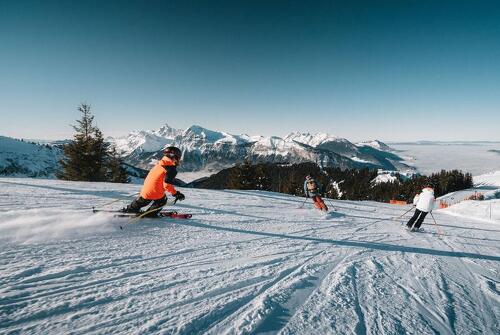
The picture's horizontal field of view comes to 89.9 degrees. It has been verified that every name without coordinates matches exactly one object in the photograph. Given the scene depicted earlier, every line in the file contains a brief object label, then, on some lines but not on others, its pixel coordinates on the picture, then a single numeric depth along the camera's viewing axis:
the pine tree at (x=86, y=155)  30.64
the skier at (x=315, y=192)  12.14
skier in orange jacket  6.54
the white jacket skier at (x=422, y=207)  9.29
